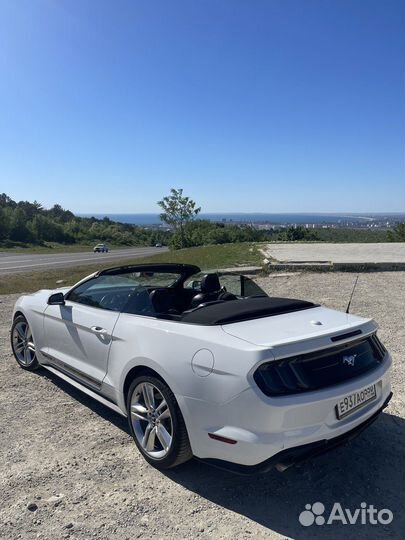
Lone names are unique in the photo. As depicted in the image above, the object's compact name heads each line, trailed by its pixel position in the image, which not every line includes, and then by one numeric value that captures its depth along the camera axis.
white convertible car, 2.51
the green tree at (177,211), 65.94
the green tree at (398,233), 39.83
